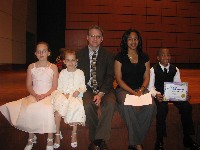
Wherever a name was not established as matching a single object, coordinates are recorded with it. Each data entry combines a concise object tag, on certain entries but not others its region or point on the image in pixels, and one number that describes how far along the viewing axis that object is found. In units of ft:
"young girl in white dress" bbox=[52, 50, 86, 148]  9.15
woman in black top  10.00
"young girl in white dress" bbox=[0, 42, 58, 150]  9.20
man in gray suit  9.48
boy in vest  9.87
